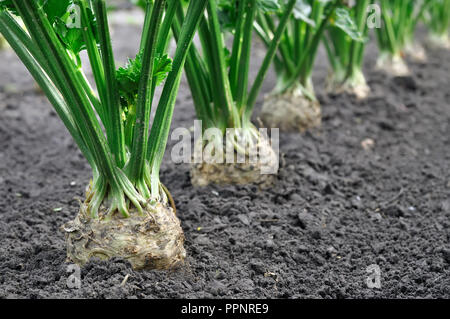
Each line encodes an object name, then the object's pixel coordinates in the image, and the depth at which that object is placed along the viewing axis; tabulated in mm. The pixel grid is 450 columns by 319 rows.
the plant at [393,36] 4039
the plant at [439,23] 5496
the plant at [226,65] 1949
